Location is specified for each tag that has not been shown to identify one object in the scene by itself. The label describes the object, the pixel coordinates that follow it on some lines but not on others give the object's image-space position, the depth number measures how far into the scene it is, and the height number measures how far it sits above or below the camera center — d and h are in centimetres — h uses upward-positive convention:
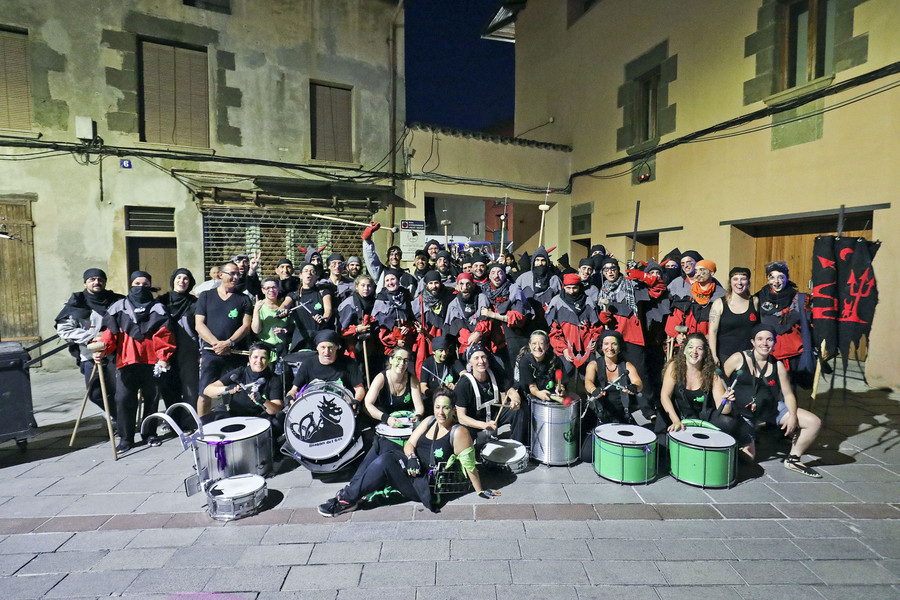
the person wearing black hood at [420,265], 730 +14
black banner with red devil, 496 -17
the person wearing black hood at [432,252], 831 +40
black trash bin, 455 -121
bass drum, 416 -139
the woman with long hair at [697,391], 447 -113
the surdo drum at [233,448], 394 -149
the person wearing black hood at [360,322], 528 -56
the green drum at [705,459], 399 -158
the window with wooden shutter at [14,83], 850 +343
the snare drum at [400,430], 420 -141
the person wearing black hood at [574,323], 541 -57
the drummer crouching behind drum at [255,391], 464 -118
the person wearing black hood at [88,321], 520 -55
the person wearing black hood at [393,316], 537 -49
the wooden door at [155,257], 942 +32
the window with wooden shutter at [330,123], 1076 +348
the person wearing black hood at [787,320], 505 -48
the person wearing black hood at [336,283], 582 -12
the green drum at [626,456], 408 -159
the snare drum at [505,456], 429 -167
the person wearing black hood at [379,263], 644 +16
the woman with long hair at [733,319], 502 -47
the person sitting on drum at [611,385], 479 -113
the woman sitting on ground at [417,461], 375 -156
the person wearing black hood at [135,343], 506 -76
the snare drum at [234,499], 358 -173
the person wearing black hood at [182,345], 540 -84
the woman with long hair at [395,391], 459 -117
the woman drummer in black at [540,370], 475 -97
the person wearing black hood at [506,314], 564 -48
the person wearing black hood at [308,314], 550 -48
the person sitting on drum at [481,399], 440 -120
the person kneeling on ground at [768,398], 445 -118
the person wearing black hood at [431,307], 560 -40
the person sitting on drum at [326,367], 475 -96
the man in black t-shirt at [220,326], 519 -60
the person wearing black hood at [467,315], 541 -48
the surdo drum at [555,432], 446 -151
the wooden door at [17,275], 856 -6
